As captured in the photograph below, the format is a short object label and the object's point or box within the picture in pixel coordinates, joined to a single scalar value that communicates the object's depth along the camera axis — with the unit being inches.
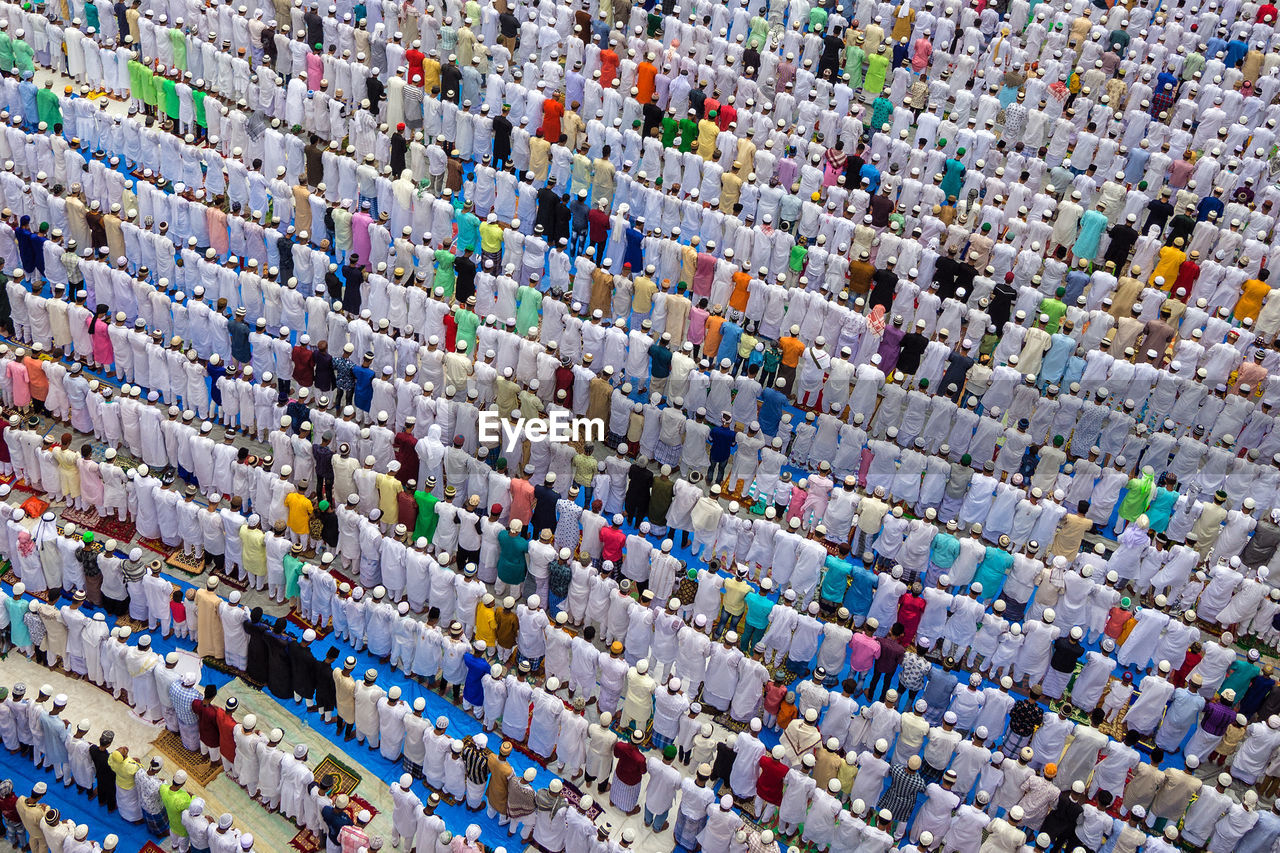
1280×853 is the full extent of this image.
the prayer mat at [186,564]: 1307.8
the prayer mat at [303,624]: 1272.3
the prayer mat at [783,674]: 1272.1
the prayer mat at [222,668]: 1233.4
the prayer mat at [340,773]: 1168.2
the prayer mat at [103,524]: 1337.4
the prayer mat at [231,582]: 1306.6
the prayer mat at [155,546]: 1325.0
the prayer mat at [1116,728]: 1259.8
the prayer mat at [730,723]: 1241.4
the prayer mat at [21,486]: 1359.5
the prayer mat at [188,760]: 1163.3
